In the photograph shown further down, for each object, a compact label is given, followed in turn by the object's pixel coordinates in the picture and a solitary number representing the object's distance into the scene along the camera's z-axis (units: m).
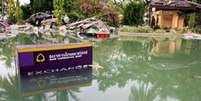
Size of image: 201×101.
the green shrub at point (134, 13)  24.36
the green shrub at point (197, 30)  23.98
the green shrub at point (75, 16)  25.92
